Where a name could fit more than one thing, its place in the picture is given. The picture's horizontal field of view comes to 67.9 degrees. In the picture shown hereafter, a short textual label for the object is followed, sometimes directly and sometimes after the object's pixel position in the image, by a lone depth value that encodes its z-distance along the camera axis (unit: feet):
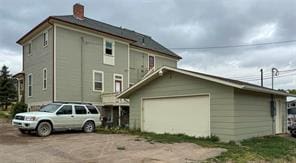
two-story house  52.13
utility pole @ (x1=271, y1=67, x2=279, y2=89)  86.04
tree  106.94
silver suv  35.08
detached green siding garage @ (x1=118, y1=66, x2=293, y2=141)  32.11
